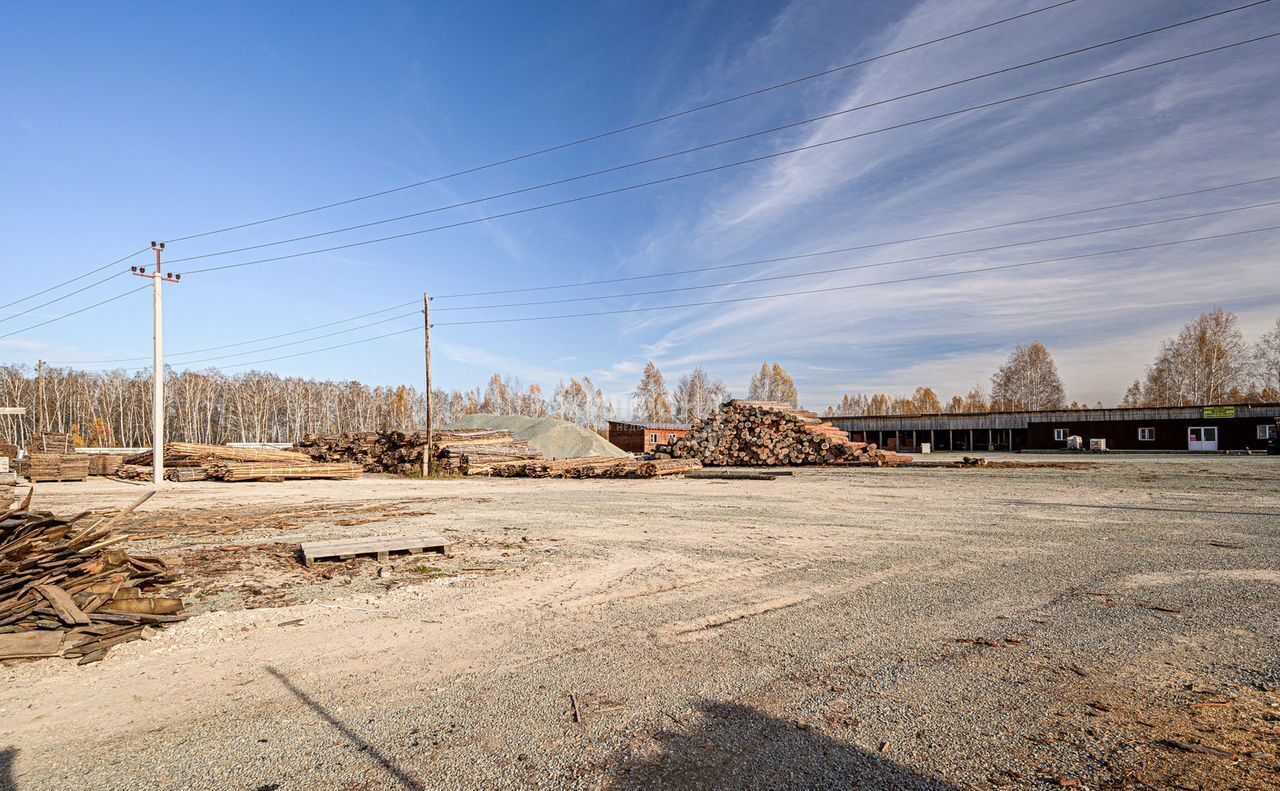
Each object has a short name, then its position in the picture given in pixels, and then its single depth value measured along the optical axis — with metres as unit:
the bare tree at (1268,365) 62.03
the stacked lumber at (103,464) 27.77
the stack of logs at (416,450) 27.89
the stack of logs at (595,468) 25.48
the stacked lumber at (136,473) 25.24
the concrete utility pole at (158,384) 21.33
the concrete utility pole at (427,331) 29.95
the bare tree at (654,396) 106.25
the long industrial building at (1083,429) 42.53
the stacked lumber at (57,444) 26.75
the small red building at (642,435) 50.41
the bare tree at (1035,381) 80.50
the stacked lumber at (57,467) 23.94
